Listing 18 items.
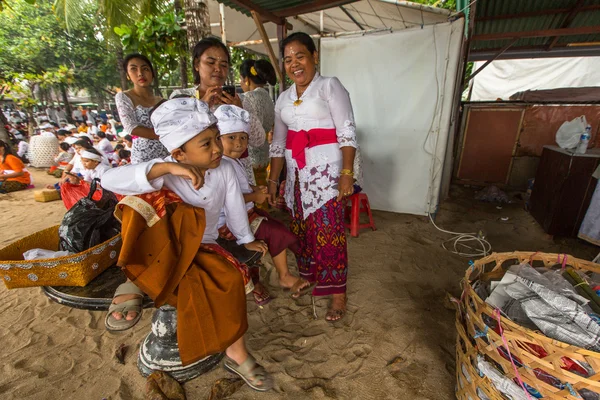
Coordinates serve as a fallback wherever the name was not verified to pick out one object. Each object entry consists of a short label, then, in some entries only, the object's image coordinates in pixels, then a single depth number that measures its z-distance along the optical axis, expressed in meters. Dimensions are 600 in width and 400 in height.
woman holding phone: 2.04
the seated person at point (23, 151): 8.82
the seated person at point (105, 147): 7.64
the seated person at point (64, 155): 6.91
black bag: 1.66
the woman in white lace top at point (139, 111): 2.43
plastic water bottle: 3.27
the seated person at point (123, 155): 6.58
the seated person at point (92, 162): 3.65
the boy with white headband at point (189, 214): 1.33
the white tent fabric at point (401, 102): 3.74
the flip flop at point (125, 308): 1.34
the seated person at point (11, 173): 6.02
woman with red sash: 1.91
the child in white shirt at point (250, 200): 1.85
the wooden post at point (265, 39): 2.94
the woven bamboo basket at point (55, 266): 1.41
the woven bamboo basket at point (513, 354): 1.01
